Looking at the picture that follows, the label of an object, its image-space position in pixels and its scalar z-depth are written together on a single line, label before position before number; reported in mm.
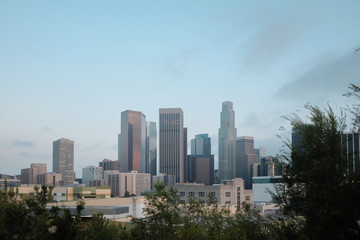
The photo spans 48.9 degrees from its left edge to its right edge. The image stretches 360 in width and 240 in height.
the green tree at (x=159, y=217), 28309
